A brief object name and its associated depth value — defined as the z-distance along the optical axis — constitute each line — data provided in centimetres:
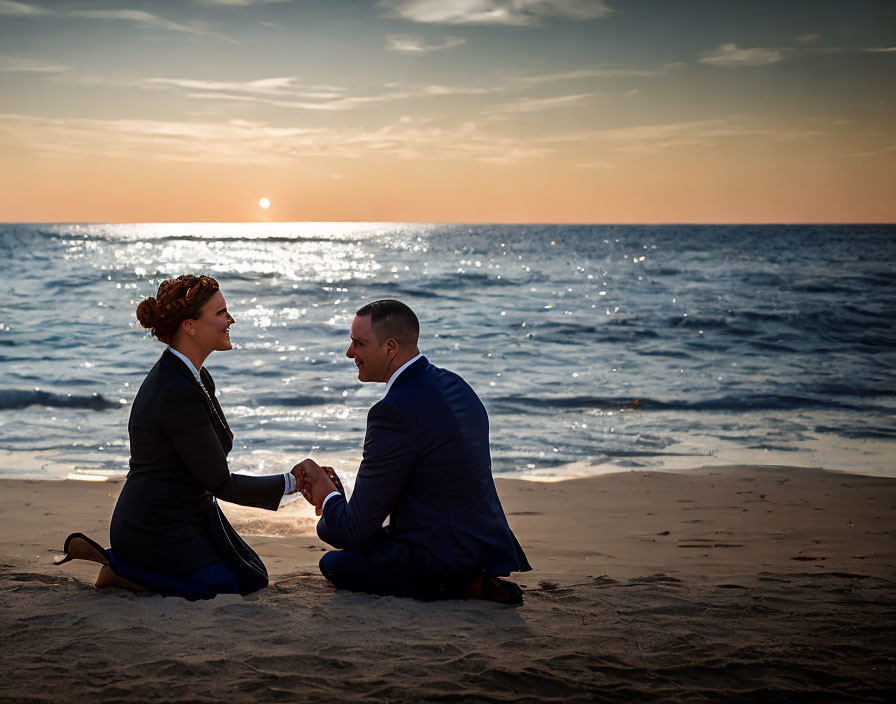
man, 378
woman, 392
